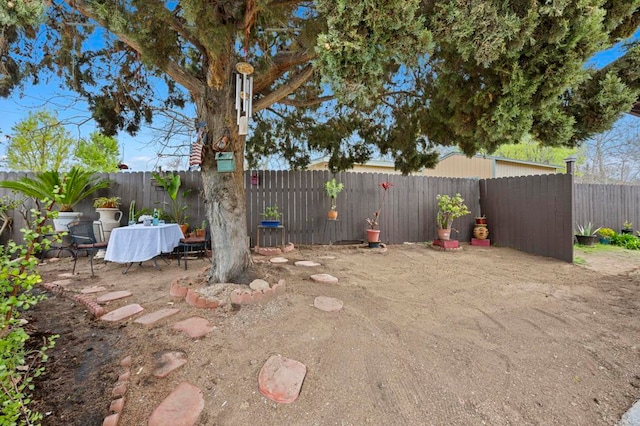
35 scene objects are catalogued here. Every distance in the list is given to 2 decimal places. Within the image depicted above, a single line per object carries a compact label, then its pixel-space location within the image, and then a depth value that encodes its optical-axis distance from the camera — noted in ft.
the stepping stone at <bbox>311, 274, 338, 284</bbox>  10.98
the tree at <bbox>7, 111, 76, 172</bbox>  30.48
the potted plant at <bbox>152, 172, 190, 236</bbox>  17.58
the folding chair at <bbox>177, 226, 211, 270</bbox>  14.46
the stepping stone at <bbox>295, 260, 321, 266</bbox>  13.90
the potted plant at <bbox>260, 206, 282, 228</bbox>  17.93
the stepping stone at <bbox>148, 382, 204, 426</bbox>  4.39
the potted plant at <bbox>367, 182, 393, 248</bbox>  19.20
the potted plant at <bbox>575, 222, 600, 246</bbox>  20.81
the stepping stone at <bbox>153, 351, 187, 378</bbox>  5.52
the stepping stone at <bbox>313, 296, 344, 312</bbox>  8.15
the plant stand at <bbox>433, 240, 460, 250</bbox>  19.36
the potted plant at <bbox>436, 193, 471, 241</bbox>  19.69
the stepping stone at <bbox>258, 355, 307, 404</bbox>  4.89
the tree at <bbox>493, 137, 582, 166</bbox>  55.36
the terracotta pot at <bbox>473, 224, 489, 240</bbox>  21.31
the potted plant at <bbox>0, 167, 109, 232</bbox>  15.71
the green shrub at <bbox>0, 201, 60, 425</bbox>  3.29
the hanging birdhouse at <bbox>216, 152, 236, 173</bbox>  9.45
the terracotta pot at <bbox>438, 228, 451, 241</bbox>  19.68
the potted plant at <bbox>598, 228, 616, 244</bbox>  21.97
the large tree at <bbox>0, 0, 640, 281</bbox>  5.66
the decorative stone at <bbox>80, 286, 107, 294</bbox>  10.20
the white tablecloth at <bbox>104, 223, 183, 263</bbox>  12.79
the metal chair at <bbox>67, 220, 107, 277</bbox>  13.12
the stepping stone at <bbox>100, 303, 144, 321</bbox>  7.98
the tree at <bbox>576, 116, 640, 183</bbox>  34.95
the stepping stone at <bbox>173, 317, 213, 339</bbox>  6.78
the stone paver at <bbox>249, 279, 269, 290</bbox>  8.73
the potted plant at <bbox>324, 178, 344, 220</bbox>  19.35
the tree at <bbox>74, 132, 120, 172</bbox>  39.13
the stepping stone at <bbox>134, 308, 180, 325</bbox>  7.54
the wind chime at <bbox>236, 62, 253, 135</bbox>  9.32
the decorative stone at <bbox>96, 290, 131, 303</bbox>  9.20
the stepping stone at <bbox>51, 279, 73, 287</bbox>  11.02
